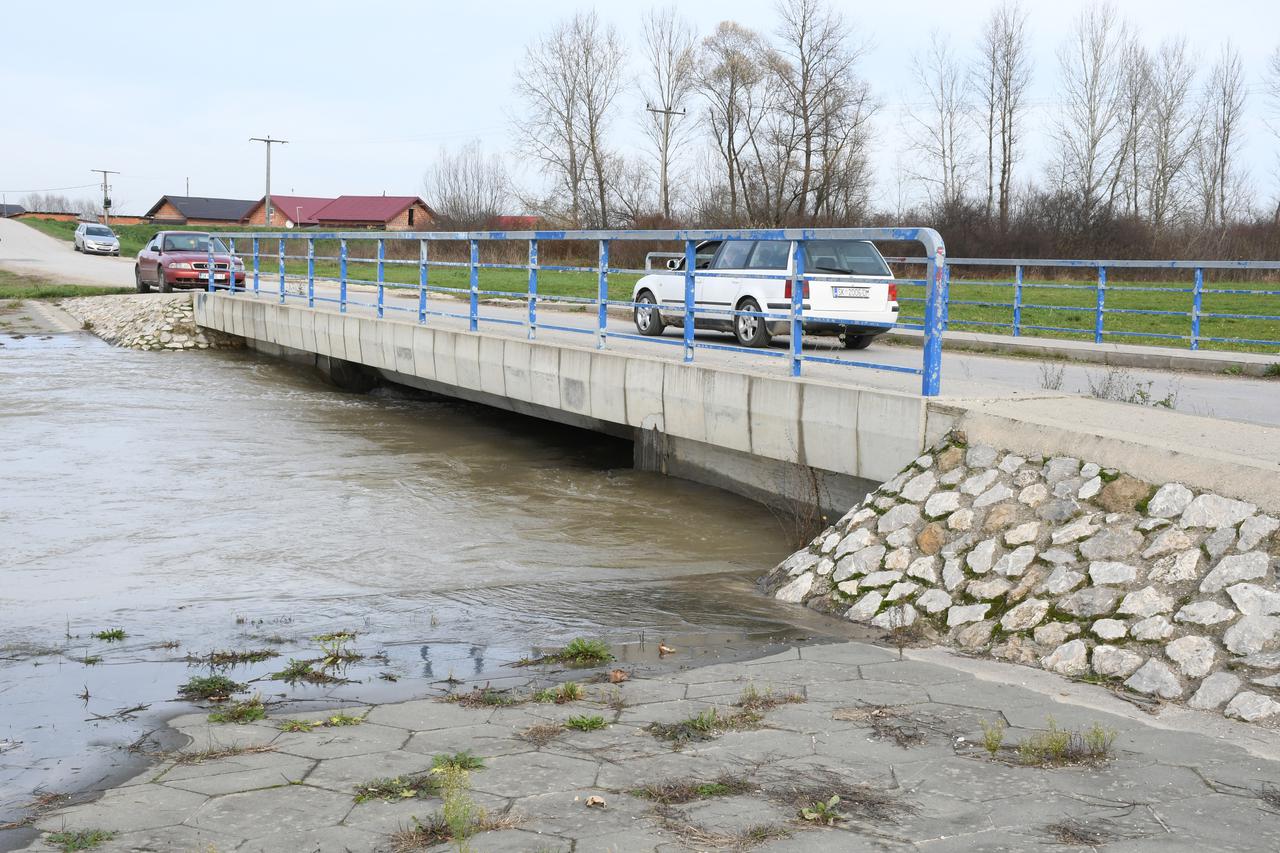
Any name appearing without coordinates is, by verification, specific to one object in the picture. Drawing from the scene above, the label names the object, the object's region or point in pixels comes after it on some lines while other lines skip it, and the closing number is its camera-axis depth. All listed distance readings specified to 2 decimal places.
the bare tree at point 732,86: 53.53
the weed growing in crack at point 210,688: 5.69
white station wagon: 14.73
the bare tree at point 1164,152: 56.34
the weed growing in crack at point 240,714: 5.25
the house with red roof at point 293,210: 120.50
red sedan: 30.44
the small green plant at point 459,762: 4.54
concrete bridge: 6.85
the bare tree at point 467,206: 63.66
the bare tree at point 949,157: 56.47
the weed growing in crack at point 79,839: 3.89
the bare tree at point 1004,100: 56.03
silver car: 59.91
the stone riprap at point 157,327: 25.62
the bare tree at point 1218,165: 57.97
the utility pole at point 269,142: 66.95
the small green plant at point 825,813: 4.02
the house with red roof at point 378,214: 115.56
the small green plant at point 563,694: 5.45
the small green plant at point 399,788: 4.25
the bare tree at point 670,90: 57.22
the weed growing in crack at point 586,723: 5.01
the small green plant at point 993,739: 4.66
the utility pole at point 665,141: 57.09
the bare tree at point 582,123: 59.47
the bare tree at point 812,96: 51.09
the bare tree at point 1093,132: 54.59
